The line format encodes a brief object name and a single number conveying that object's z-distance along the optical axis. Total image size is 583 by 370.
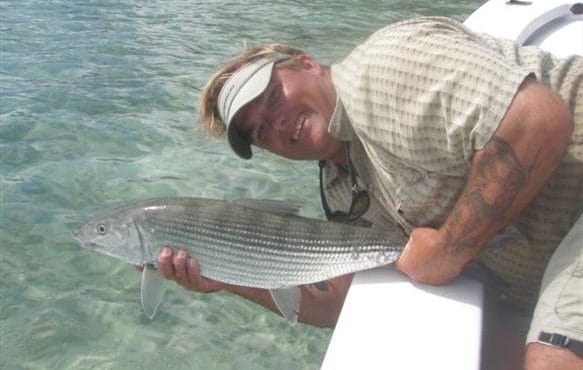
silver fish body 2.75
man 2.13
